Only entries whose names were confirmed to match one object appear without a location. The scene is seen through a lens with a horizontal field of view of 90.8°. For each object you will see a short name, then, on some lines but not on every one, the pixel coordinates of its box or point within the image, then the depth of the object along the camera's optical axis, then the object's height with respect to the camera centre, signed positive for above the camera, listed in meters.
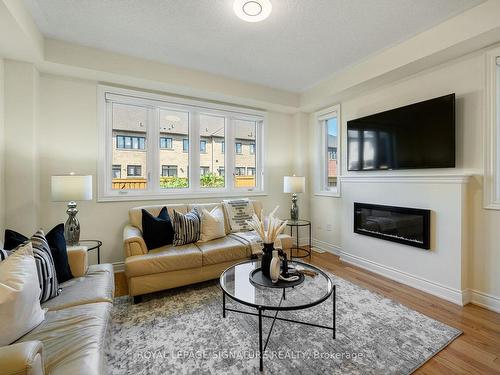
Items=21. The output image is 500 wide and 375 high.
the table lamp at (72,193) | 2.42 -0.07
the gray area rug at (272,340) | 1.56 -1.13
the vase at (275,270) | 1.85 -0.63
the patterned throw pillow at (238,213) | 3.37 -0.37
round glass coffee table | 1.57 -0.75
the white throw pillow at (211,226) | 2.97 -0.50
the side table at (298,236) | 3.76 -0.87
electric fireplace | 2.66 -0.45
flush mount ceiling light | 2.01 +1.49
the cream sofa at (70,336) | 0.86 -0.72
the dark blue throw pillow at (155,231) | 2.65 -0.49
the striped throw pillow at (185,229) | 2.79 -0.49
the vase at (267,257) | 1.99 -0.57
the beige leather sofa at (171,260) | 2.34 -0.76
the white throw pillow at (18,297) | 1.08 -0.52
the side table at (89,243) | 2.77 -0.65
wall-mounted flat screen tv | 2.51 +0.57
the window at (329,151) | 3.94 +0.59
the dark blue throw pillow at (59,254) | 1.79 -0.50
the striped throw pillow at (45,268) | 1.50 -0.52
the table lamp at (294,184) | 3.82 +0.03
